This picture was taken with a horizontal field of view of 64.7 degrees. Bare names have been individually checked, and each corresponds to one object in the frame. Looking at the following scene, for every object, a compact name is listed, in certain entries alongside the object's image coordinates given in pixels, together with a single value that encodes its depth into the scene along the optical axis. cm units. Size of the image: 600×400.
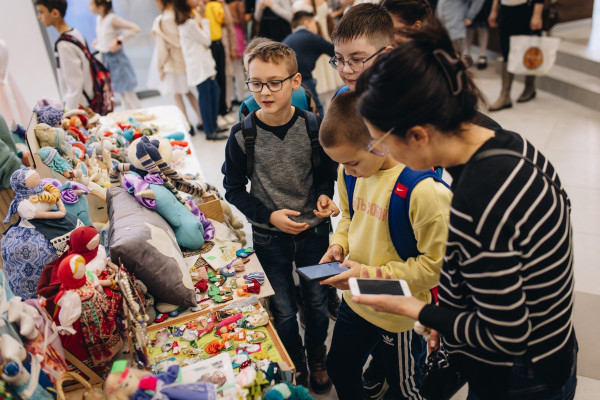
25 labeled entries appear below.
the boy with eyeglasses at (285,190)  198
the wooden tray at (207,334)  162
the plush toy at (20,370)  113
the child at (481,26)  647
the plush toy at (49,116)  285
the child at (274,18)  549
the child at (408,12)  215
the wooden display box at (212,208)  268
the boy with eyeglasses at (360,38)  189
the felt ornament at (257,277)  203
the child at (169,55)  501
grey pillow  177
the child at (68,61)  416
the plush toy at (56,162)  243
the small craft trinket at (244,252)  222
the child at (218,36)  548
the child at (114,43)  514
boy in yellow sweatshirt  140
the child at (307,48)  387
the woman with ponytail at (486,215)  94
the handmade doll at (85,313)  152
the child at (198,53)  496
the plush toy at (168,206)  219
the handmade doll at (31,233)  179
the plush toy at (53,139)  260
